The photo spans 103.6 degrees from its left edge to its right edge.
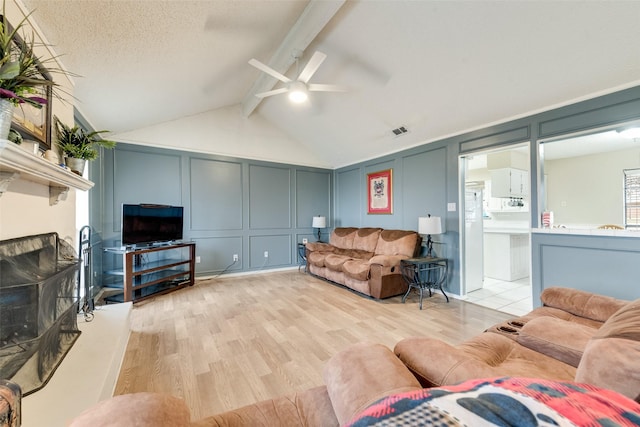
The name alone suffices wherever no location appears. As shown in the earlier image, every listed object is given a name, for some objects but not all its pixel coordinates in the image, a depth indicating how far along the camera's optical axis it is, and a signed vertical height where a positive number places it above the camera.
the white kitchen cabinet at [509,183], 4.95 +0.59
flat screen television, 3.45 -0.11
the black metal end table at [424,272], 3.40 -0.87
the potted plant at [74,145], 1.97 +0.57
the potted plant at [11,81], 1.01 +0.58
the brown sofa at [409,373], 0.63 -0.51
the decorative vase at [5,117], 1.05 +0.42
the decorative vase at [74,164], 2.01 +0.43
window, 4.43 +0.24
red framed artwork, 4.70 +0.41
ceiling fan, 2.54 +1.49
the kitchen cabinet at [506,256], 4.51 -0.80
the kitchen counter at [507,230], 4.47 -0.34
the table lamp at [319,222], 5.37 -0.17
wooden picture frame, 1.36 +0.59
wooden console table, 3.29 -0.82
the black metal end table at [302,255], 5.38 -0.89
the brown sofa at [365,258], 3.49 -0.72
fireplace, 1.23 -0.52
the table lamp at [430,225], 3.48 -0.17
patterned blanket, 0.38 -0.32
